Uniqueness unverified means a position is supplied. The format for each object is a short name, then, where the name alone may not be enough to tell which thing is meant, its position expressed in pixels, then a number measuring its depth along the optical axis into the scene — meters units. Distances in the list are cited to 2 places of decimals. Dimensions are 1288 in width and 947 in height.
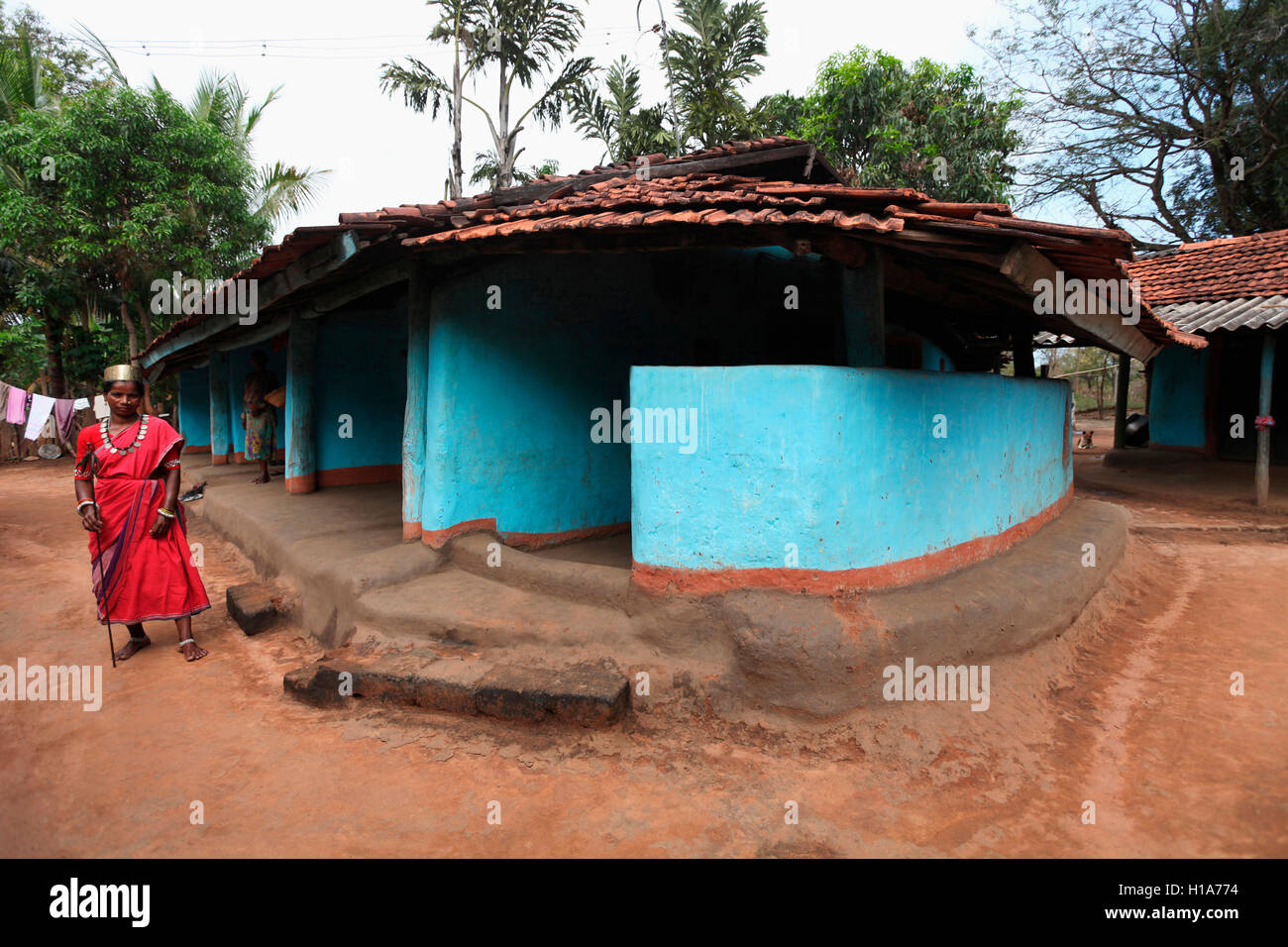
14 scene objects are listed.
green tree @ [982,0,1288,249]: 15.19
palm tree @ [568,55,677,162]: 16.16
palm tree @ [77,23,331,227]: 16.83
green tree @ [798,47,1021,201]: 13.99
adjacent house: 9.83
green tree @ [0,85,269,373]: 13.70
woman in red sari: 4.45
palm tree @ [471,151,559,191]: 17.50
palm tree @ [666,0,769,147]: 14.96
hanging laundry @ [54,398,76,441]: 17.25
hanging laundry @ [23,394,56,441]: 16.25
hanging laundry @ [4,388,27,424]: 15.64
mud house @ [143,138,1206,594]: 3.53
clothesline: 15.66
